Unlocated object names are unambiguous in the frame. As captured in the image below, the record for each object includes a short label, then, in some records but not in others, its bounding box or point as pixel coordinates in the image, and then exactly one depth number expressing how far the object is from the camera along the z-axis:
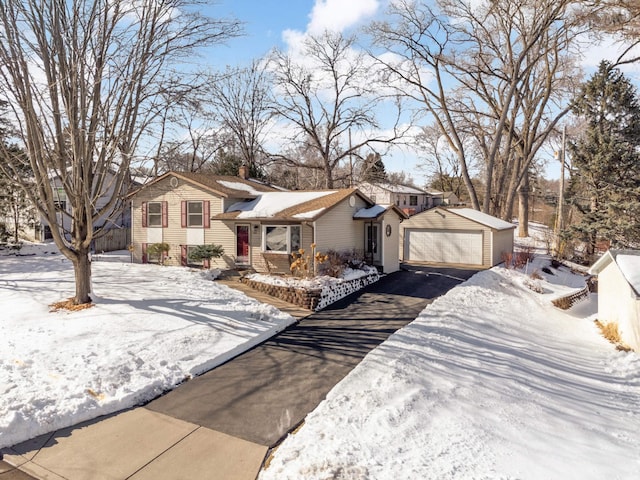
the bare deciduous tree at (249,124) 31.61
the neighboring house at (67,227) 24.45
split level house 15.53
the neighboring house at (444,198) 47.44
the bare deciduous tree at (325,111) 27.72
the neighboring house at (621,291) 10.08
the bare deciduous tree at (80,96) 9.06
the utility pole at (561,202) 23.98
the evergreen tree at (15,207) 20.90
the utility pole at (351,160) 28.96
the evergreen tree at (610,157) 21.25
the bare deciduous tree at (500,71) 24.03
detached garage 20.06
